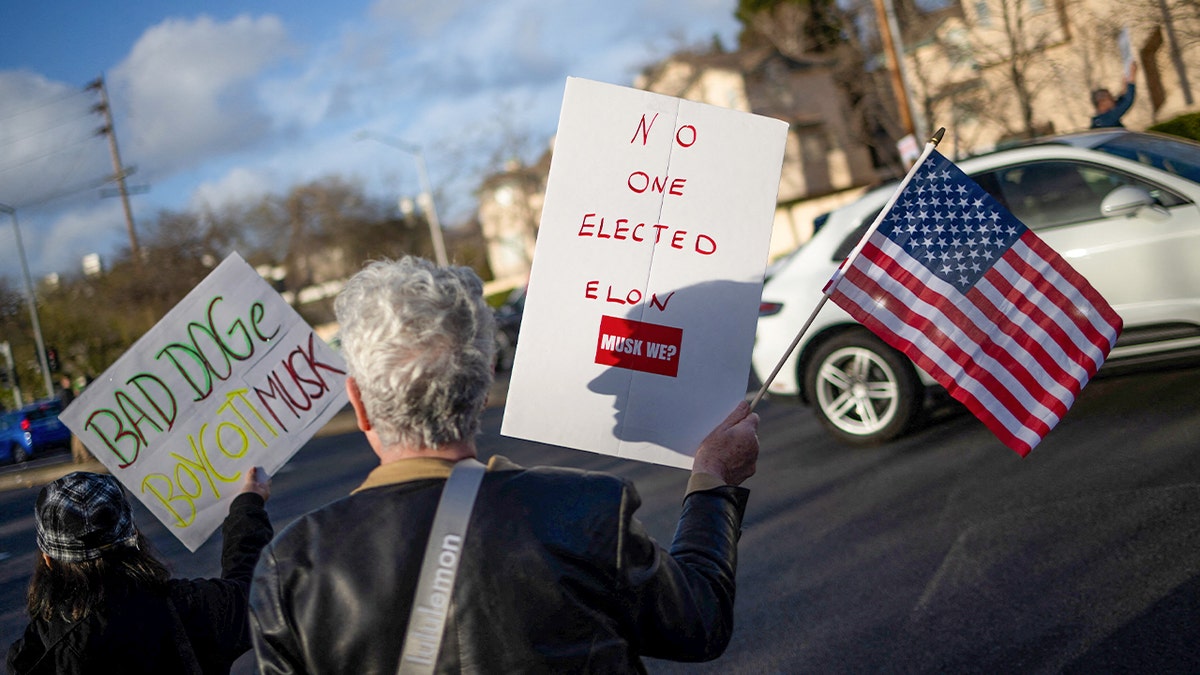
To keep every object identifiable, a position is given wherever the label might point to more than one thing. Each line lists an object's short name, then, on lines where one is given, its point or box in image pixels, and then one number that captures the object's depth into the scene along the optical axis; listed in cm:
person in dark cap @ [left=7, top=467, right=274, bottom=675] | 232
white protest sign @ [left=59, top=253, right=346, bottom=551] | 300
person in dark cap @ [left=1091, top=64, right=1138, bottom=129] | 1051
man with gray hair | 162
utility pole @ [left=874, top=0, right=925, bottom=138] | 2206
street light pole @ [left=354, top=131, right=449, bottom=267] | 3697
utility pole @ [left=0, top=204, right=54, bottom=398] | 2682
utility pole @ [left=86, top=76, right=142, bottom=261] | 3241
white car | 611
